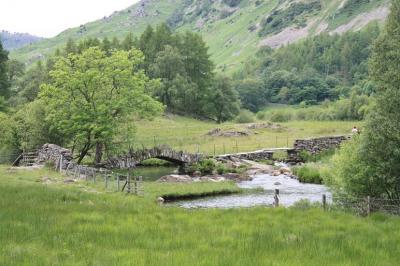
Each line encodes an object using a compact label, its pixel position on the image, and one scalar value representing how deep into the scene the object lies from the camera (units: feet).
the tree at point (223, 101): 403.34
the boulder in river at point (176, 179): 173.47
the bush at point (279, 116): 481.05
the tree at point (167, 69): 396.39
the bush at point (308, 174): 181.68
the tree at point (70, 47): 409.22
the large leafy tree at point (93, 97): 177.47
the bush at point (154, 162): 235.61
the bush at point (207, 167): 207.82
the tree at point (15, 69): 431.14
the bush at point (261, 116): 539.62
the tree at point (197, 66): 410.93
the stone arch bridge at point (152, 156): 192.44
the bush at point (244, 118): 422.24
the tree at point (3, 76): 323.57
